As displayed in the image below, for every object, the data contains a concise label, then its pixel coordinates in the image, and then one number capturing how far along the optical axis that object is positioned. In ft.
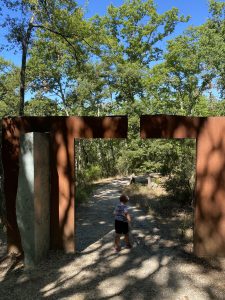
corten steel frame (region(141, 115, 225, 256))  17.65
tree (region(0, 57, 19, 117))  56.72
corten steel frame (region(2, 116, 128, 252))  18.01
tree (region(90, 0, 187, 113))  60.25
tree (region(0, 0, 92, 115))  31.08
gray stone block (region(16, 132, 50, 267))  16.69
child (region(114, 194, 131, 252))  18.42
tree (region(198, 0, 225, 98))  59.36
